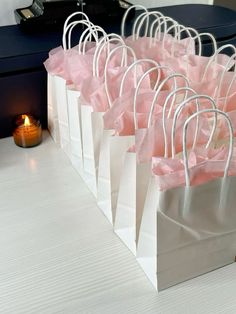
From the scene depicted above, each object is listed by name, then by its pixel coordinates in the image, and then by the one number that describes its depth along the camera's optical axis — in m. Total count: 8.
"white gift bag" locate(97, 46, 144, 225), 0.77
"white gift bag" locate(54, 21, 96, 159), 0.99
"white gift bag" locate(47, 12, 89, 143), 1.06
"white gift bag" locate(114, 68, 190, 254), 0.70
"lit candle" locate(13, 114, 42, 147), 1.10
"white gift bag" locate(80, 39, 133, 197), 0.85
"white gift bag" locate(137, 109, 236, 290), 0.63
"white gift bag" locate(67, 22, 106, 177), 0.93
